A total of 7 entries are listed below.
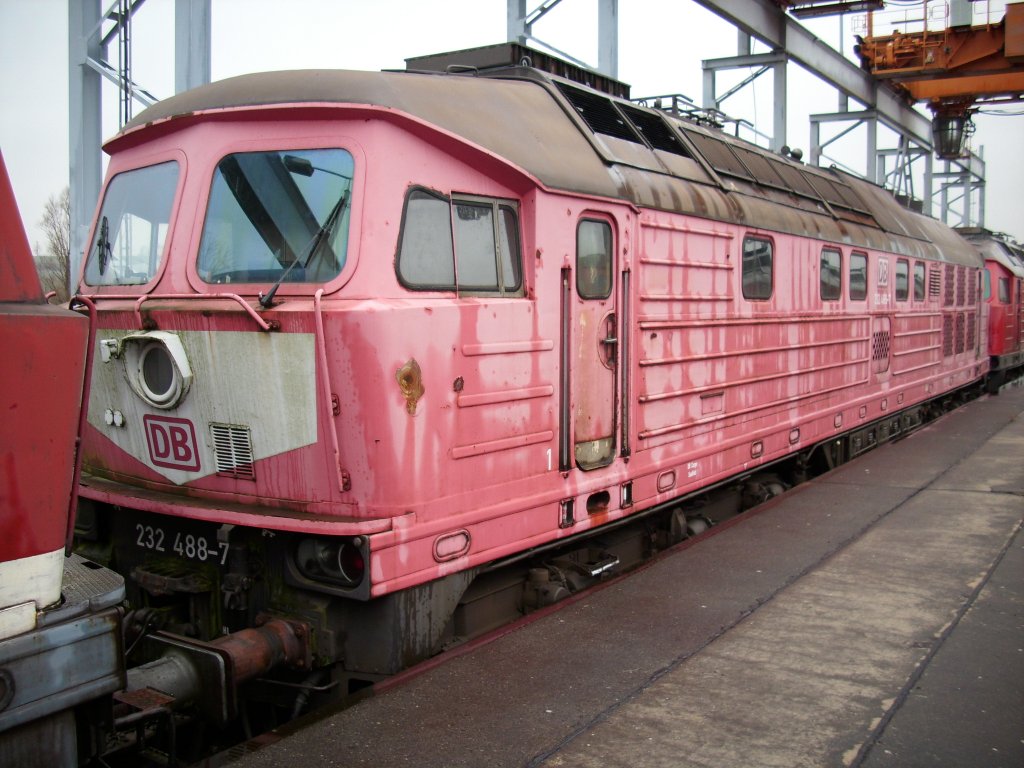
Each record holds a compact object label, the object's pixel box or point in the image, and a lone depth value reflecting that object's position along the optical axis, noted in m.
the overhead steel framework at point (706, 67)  7.85
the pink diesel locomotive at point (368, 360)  4.00
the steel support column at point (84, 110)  8.45
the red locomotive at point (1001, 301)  18.84
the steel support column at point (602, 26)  10.98
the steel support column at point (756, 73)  16.09
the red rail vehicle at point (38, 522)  2.44
